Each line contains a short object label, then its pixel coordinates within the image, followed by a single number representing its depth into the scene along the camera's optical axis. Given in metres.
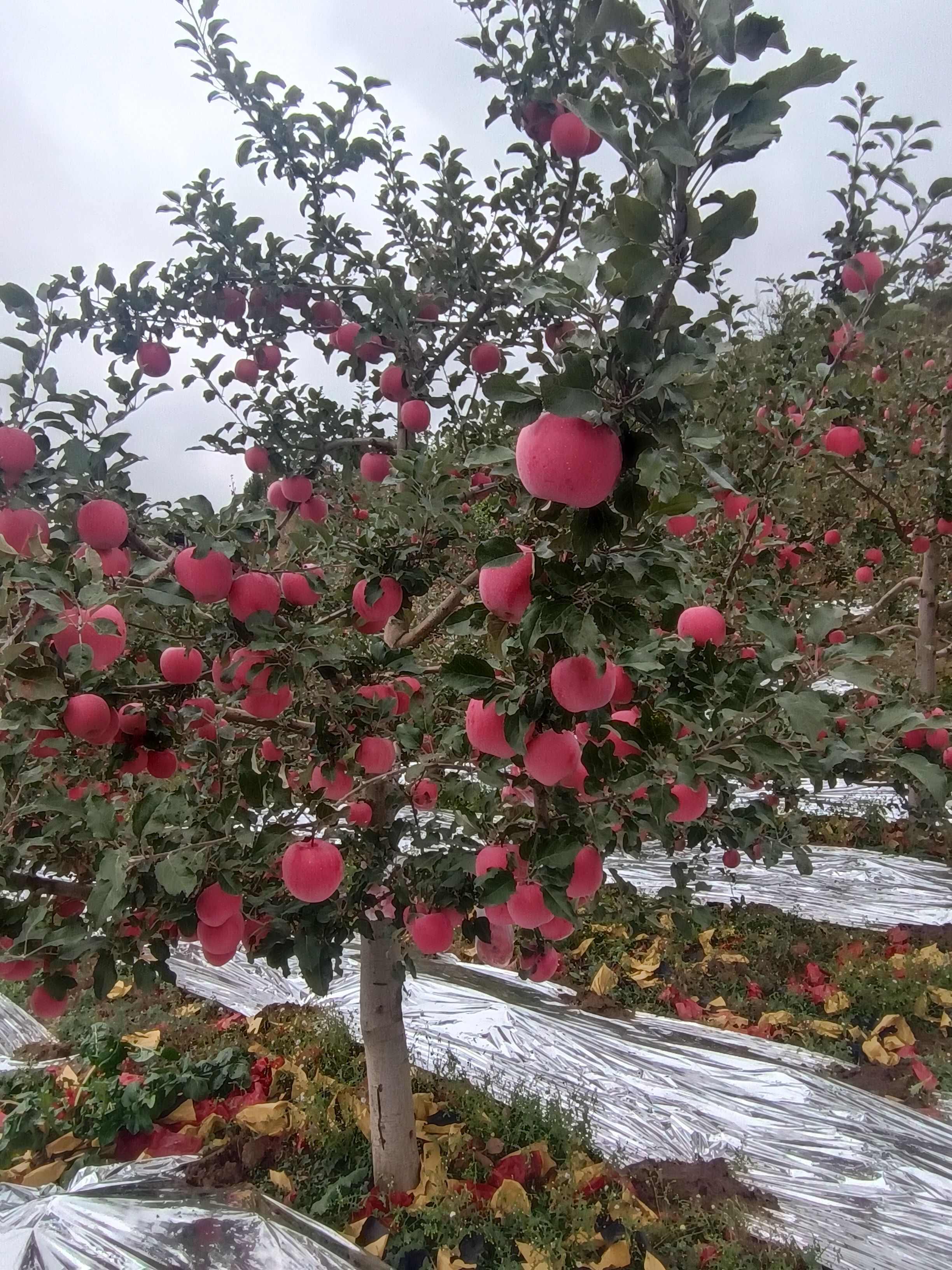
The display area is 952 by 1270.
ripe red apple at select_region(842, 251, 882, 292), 2.22
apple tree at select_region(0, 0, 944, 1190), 0.71
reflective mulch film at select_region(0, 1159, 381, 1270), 1.73
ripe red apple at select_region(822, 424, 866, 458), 2.49
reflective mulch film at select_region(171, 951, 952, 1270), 1.99
